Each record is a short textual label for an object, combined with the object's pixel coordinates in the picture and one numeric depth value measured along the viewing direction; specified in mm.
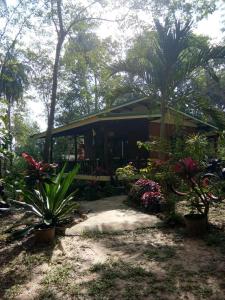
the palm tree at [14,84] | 19223
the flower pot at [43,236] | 4521
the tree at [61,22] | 11625
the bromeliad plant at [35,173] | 4364
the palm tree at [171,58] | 6752
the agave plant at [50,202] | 4977
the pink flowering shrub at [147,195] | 6533
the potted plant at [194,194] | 4639
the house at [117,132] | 10230
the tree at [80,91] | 19604
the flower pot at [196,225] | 4701
